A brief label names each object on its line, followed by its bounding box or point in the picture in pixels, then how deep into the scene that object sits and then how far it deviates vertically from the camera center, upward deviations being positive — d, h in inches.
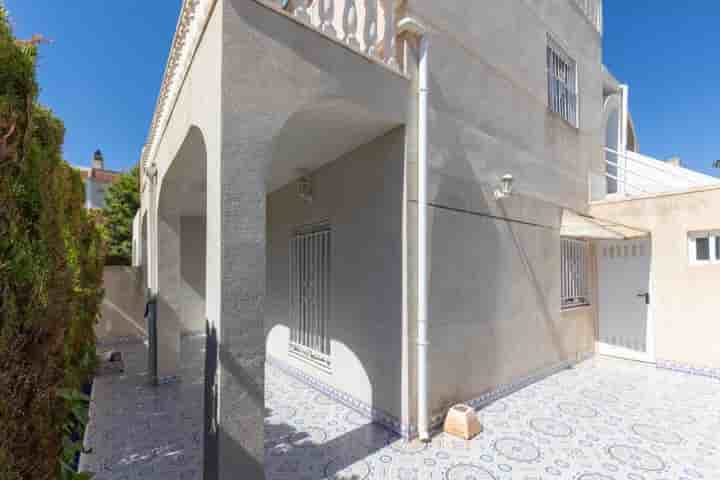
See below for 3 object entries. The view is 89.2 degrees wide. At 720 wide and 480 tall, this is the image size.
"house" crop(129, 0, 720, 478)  145.8 +32.5
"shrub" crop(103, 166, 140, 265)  954.1 +102.0
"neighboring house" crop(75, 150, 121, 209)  1371.9 +263.3
